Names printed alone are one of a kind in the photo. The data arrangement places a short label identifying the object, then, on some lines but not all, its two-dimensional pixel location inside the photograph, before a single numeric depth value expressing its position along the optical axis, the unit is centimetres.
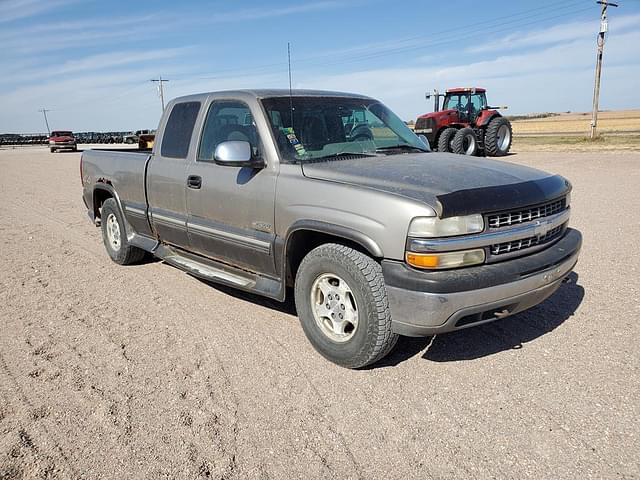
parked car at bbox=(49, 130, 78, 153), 3962
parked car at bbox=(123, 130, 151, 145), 4507
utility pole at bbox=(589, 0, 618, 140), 2661
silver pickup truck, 305
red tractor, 1856
